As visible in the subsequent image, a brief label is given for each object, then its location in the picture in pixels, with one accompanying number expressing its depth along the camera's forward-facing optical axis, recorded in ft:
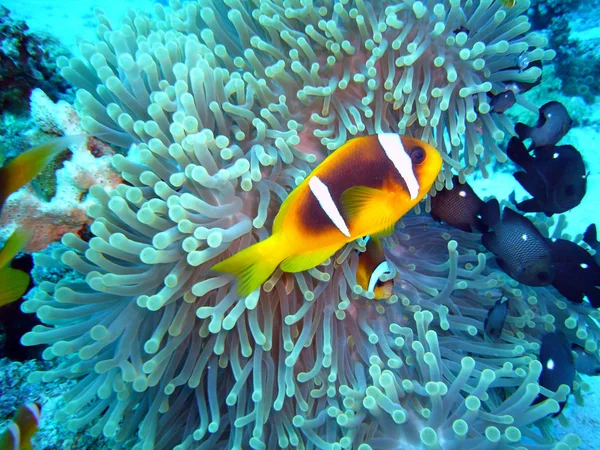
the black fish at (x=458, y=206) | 1.02
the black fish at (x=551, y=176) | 1.08
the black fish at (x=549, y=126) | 1.06
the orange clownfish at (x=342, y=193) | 0.64
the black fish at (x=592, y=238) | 1.13
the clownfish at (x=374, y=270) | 0.85
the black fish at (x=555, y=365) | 0.91
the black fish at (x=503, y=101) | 0.88
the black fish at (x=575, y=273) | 1.00
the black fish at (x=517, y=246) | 0.97
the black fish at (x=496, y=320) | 0.90
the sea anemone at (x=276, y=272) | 0.75
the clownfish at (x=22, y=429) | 0.70
